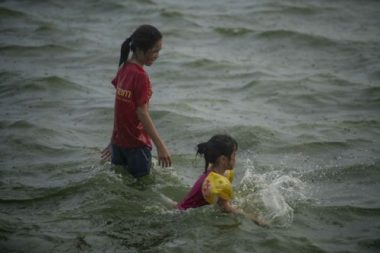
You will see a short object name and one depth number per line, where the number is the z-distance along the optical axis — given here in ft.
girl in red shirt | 39.32
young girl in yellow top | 37.01
